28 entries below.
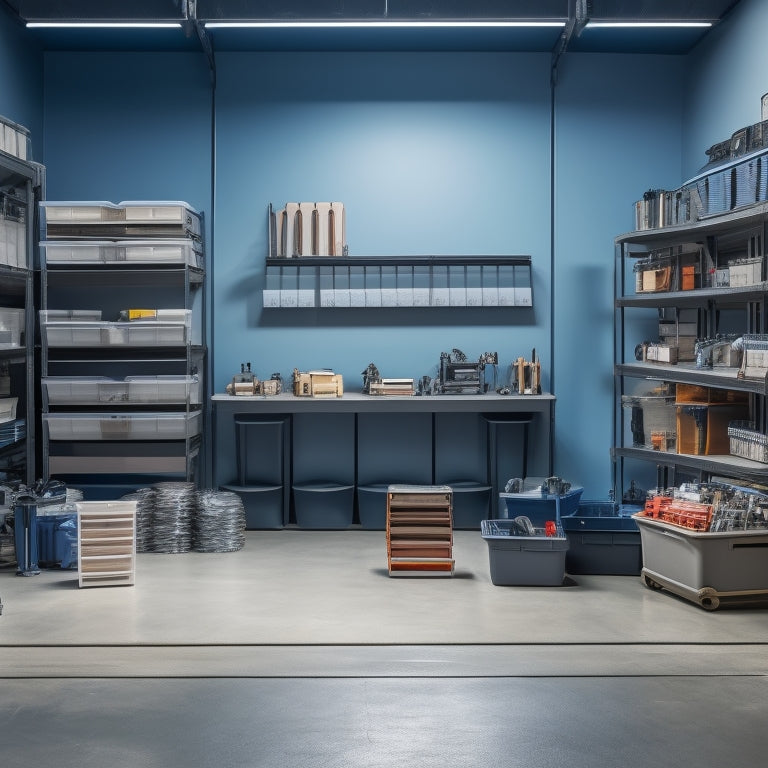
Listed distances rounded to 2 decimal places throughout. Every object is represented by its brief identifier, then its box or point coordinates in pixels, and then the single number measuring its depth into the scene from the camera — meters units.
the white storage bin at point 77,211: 7.04
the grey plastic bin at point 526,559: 5.52
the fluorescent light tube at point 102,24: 6.71
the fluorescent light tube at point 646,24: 6.69
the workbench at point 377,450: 7.68
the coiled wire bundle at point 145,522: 6.62
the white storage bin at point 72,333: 7.02
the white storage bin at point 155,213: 7.07
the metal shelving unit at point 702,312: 5.69
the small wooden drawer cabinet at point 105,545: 5.57
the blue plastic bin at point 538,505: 6.25
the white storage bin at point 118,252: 7.04
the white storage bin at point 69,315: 7.05
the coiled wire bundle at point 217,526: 6.61
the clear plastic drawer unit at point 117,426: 7.04
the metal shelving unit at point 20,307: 6.71
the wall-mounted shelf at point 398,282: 7.49
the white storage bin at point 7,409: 6.51
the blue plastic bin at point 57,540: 5.98
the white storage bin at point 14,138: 6.50
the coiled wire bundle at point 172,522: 6.61
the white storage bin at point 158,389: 7.05
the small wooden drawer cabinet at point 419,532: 5.86
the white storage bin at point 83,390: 7.05
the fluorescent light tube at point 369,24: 6.66
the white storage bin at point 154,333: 7.01
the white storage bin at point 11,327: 6.54
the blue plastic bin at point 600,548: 5.82
